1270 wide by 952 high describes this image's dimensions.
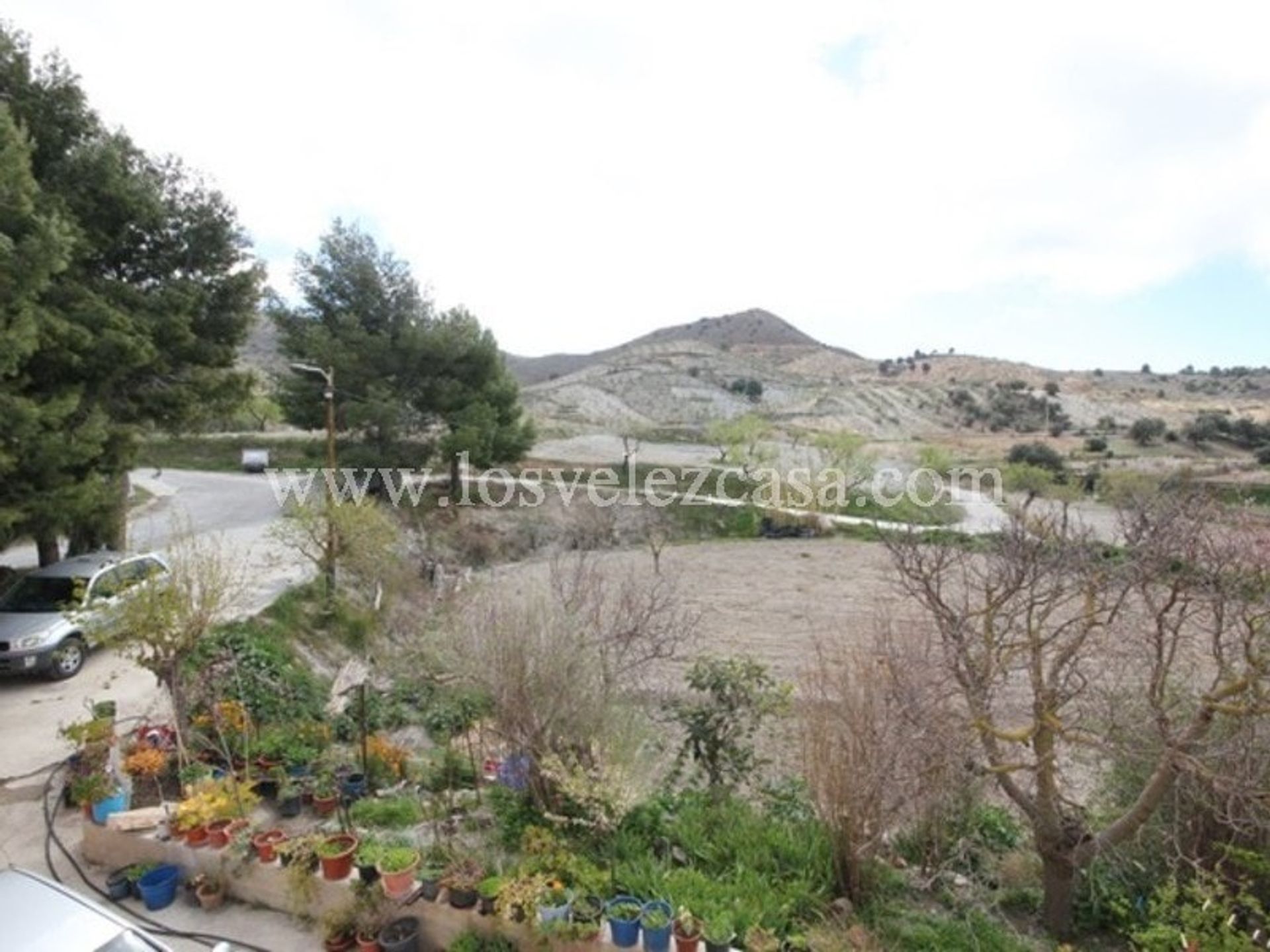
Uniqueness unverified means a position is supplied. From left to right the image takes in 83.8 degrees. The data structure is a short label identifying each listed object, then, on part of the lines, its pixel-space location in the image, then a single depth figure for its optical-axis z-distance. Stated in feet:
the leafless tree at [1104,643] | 17.89
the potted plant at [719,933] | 17.40
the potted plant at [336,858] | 20.93
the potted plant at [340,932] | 19.65
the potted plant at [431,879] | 19.84
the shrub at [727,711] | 27.78
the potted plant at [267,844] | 21.75
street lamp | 50.08
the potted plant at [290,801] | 26.55
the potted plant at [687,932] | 17.51
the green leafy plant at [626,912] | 18.07
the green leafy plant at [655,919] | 17.62
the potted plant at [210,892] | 21.49
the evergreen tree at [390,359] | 81.15
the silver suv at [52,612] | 36.40
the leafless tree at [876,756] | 21.18
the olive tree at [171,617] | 26.37
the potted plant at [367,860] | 20.57
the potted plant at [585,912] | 18.44
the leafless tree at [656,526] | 100.68
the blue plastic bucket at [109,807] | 23.97
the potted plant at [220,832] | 22.47
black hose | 20.17
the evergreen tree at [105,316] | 36.70
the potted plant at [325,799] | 26.37
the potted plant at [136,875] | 21.99
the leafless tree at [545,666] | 25.68
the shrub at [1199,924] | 15.49
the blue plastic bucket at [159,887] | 21.49
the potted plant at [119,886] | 21.90
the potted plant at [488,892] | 19.25
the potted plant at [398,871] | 20.02
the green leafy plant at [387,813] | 25.34
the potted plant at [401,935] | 18.97
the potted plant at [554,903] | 18.20
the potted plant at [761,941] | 17.08
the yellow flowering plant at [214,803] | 22.53
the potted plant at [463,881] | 19.48
